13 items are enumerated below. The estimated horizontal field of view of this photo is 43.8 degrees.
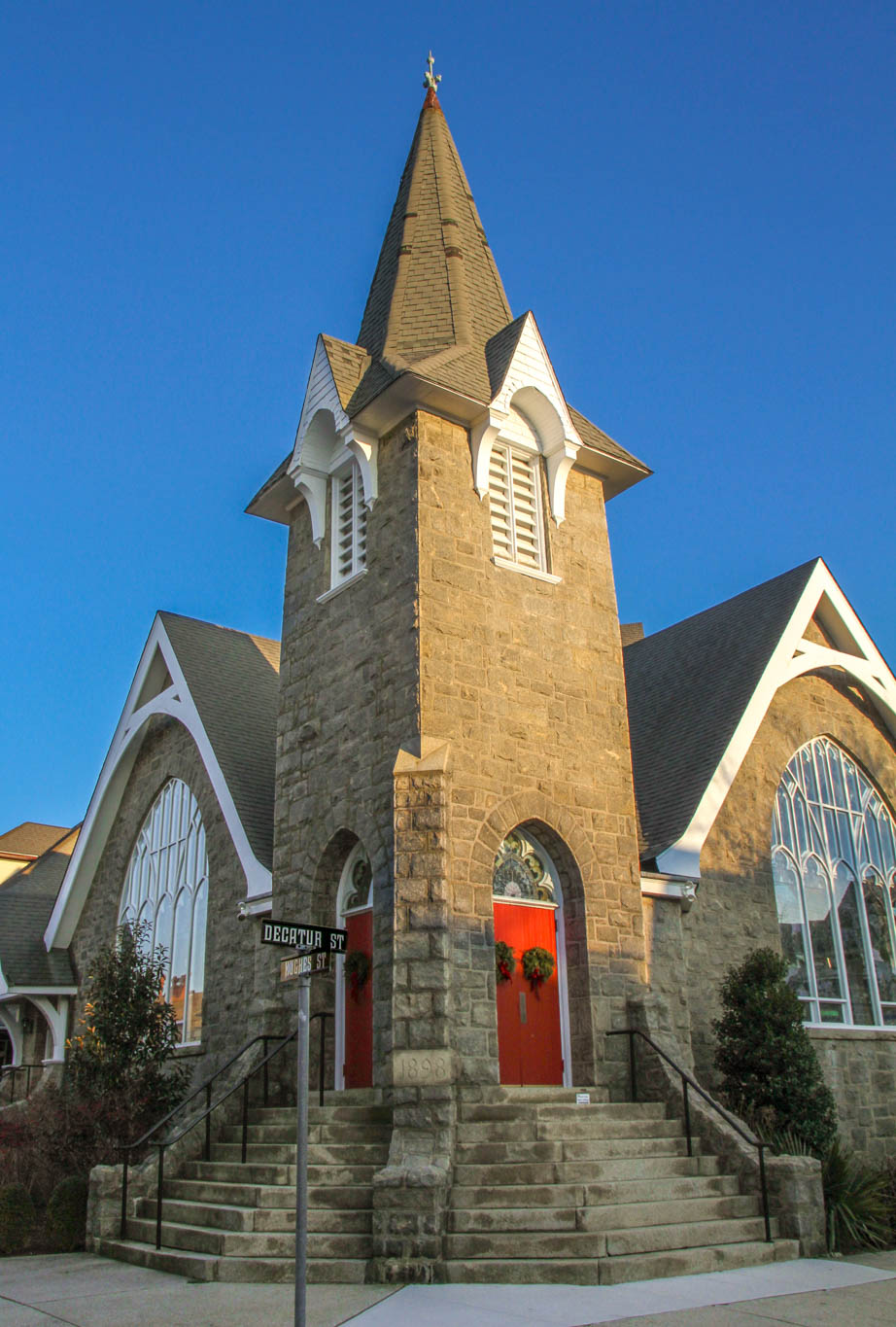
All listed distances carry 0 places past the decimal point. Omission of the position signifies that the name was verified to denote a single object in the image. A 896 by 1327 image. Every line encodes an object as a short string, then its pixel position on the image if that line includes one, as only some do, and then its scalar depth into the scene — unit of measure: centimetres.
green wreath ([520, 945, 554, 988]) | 1184
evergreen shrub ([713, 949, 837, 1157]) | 1191
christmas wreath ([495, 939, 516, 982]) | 1164
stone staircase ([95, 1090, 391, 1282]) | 850
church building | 970
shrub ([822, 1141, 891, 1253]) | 1021
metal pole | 546
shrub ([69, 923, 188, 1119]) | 1367
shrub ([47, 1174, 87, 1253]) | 1052
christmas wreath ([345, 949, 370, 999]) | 1219
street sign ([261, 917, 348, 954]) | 671
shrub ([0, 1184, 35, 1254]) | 1061
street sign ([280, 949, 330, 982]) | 625
